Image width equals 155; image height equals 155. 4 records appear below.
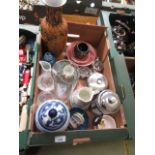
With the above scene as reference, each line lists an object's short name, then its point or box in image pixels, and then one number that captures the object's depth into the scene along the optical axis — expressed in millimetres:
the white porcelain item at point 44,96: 1025
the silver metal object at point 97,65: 1260
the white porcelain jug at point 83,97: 1013
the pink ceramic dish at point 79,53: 1196
